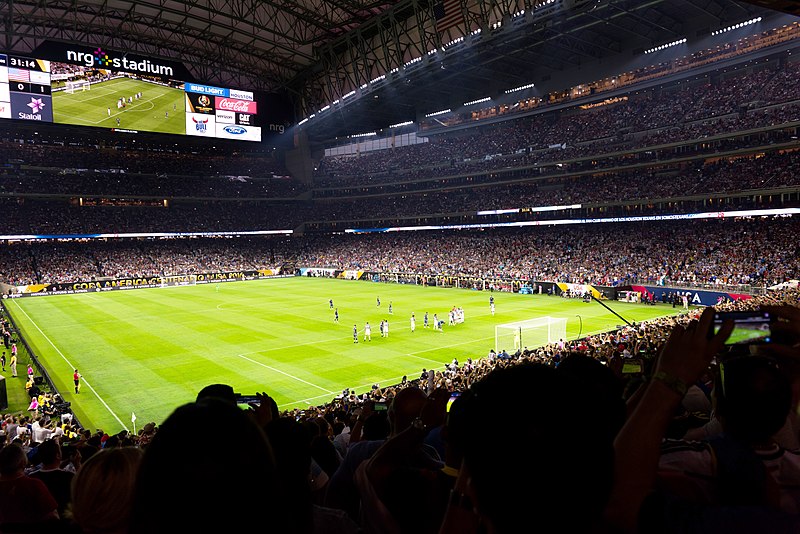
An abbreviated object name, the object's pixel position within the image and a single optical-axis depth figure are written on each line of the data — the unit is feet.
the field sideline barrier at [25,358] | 76.91
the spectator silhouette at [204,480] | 4.94
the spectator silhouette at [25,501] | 13.57
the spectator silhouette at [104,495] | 7.86
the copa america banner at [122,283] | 193.77
